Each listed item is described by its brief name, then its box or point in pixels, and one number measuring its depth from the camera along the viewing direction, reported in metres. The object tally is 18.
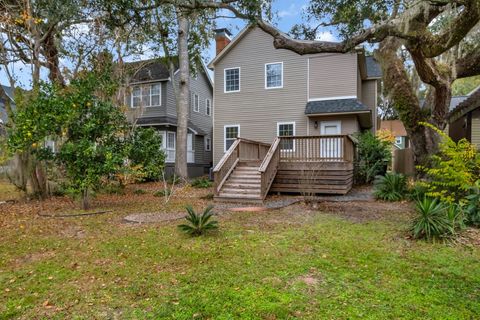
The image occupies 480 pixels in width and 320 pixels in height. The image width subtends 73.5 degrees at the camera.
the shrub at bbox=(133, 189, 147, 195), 12.26
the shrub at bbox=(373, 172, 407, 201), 9.09
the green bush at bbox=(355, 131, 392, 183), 12.65
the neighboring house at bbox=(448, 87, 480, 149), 12.16
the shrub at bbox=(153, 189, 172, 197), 11.55
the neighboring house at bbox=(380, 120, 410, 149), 30.55
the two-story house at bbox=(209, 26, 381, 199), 14.14
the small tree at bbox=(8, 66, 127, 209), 7.26
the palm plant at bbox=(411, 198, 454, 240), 5.14
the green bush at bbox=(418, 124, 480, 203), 5.20
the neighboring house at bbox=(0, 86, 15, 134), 9.36
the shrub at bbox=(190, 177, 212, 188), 13.69
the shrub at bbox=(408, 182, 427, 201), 8.23
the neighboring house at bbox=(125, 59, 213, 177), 18.69
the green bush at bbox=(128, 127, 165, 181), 8.48
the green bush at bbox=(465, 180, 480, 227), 5.68
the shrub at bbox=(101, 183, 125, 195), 11.60
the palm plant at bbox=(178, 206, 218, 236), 5.62
